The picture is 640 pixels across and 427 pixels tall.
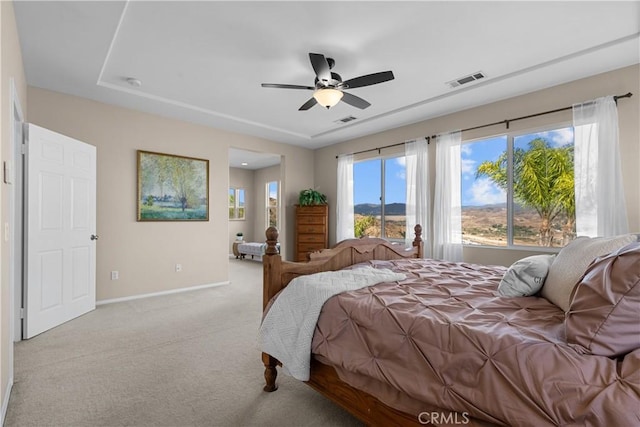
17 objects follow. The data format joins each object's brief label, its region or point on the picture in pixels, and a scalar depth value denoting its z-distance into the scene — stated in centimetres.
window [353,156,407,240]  539
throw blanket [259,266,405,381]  177
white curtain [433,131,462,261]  439
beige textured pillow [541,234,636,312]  149
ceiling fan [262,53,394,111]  269
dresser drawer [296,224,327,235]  614
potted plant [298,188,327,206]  617
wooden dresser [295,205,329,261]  614
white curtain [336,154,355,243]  600
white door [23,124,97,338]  309
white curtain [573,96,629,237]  313
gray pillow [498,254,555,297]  176
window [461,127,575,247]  363
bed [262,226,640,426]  98
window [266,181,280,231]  945
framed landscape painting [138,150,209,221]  456
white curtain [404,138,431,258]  475
